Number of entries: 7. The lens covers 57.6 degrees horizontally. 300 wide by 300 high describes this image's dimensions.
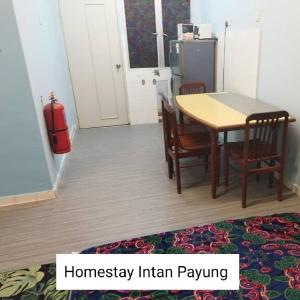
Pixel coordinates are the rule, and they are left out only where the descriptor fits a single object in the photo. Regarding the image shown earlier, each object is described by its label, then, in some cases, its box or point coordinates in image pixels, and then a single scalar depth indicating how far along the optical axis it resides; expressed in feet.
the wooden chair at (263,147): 6.82
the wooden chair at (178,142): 7.94
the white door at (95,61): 14.29
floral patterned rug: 5.05
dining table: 7.20
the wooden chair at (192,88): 11.20
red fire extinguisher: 8.77
